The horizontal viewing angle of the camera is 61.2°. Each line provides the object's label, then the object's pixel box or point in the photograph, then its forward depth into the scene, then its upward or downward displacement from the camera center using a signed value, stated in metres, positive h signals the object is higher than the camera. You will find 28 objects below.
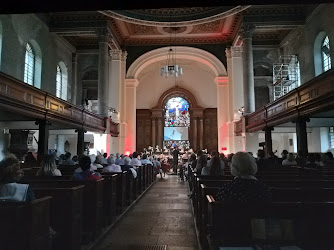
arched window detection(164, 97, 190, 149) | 22.09 +2.03
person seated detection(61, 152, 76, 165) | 8.15 -0.36
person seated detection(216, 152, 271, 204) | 2.50 -0.35
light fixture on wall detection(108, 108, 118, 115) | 16.17 +2.20
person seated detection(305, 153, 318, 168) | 6.19 -0.32
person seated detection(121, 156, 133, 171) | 7.15 -0.42
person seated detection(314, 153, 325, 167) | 6.89 -0.27
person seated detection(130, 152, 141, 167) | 8.69 -0.42
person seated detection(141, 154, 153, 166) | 10.50 -0.47
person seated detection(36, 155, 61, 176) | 4.74 -0.33
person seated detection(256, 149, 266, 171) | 6.34 -0.32
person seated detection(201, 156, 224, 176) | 5.32 -0.37
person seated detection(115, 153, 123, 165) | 8.12 -0.36
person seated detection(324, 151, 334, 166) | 8.12 -0.33
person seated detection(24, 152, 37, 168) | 8.99 -0.41
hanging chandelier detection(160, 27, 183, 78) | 15.06 +6.17
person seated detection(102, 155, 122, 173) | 6.05 -0.42
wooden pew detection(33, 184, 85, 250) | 3.15 -0.74
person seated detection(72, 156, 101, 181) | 4.11 -0.36
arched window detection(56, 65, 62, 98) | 16.42 +3.88
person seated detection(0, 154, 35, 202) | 2.61 -0.34
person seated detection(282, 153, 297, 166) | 7.48 -0.35
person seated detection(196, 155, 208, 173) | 6.91 -0.36
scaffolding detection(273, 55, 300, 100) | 15.02 +4.07
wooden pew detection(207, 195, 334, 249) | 2.14 -0.59
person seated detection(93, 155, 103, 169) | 7.85 -0.32
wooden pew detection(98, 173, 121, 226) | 4.69 -0.83
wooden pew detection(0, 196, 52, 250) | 2.38 -0.65
